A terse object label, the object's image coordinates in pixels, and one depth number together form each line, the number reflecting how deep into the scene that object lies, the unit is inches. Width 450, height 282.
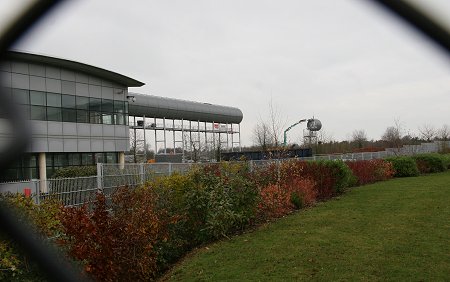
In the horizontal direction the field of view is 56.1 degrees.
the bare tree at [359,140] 2399.0
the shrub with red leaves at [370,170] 800.3
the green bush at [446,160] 1072.1
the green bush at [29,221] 206.5
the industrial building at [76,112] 1024.2
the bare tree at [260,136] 1535.4
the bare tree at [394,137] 1641.2
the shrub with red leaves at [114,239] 233.5
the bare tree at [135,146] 1699.1
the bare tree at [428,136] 2159.8
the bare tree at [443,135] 2088.1
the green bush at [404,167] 965.2
